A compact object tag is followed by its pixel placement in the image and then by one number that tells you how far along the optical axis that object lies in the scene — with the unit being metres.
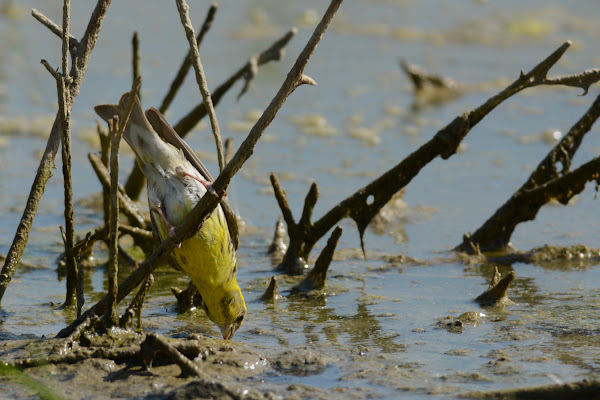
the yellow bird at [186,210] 9.18
